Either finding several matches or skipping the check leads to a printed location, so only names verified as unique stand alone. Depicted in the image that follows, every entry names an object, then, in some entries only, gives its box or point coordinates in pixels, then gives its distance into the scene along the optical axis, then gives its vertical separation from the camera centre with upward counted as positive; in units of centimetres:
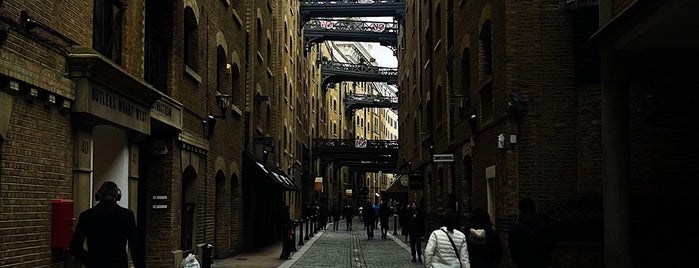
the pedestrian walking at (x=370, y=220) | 3166 -125
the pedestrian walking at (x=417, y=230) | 1962 -105
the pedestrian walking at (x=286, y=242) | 1986 -135
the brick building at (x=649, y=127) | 872 +91
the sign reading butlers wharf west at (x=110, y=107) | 870 +113
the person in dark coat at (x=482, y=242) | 887 -62
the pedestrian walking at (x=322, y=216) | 4025 -133
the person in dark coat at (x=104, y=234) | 674 -37
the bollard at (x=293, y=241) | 2087 -143
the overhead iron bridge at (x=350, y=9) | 4344 +1074
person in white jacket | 815 -66
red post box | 811 -34
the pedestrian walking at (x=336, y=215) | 4202 -137
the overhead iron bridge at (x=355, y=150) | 5497 +305
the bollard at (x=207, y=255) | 1196 -100
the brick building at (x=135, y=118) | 739 +107
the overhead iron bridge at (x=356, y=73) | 5738 +912
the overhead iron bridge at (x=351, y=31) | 4834 +1040
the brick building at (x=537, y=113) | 1279 +140
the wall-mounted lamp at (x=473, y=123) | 1679 +151
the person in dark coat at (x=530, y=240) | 822 -55
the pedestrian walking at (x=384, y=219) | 3231 -122
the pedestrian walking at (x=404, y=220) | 2642 -110
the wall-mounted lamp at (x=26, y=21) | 725 +168
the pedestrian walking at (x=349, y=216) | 4217 -142
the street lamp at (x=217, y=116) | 1639 +179
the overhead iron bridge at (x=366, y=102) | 6946 +867
